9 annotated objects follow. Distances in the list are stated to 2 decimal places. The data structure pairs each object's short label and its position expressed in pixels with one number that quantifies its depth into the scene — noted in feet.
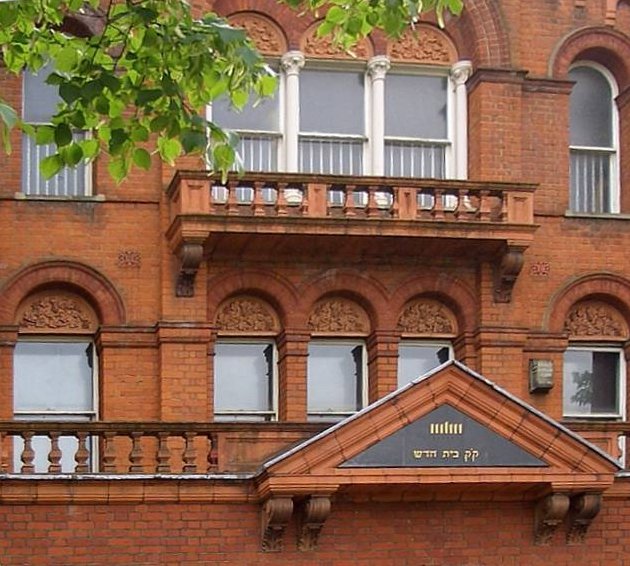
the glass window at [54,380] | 82.94
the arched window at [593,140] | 90.12
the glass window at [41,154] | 84.33
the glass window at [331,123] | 86.94
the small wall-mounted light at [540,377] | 85.40
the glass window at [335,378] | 85.61
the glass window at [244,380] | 84.53
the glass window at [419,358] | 87.15
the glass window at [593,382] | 88.43
